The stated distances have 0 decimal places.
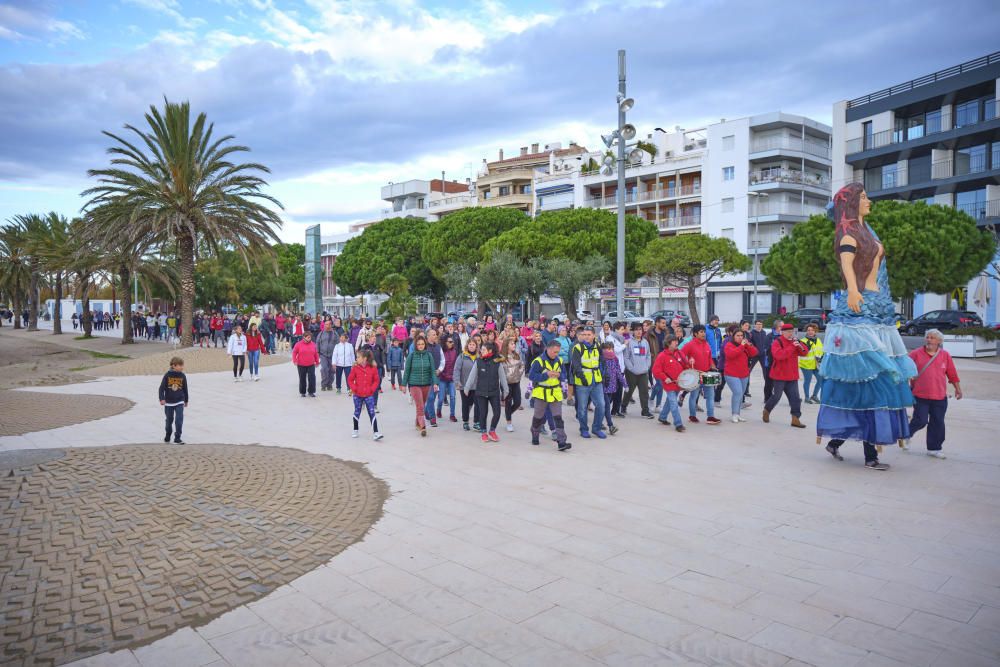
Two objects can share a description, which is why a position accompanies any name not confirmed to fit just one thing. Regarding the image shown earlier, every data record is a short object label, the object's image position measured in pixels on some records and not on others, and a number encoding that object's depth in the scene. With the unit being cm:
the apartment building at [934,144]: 3412
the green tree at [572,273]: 3597
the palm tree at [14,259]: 4369
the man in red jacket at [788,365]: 1041
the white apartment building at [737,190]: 5059
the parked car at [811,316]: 3691
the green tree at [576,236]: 4056
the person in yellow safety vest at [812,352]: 1222
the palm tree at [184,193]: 2514
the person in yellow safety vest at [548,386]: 936
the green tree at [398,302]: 3862
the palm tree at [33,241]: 3862
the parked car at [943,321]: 2831
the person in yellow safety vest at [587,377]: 977
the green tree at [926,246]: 2516
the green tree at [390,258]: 5956
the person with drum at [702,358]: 1053
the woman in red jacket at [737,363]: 1067
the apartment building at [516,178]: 6981
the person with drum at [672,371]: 1039
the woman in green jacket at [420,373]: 1040
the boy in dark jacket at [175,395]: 956
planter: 2205
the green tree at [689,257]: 3712
